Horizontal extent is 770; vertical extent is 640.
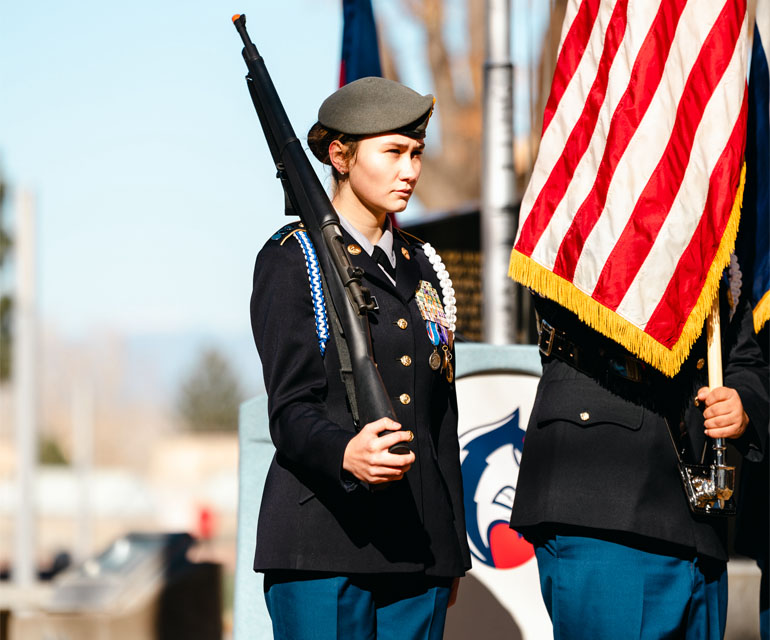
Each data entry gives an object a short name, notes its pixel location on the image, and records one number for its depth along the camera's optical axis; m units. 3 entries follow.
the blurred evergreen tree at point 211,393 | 112.17
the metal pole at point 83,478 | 48.81
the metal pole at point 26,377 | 25.87
